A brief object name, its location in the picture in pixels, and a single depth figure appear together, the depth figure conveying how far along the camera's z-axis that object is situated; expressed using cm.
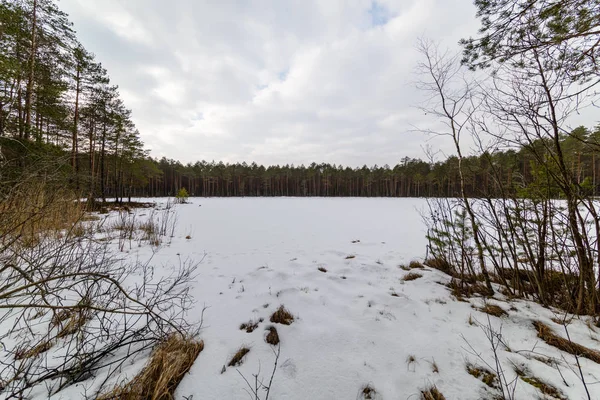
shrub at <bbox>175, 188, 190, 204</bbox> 2228
